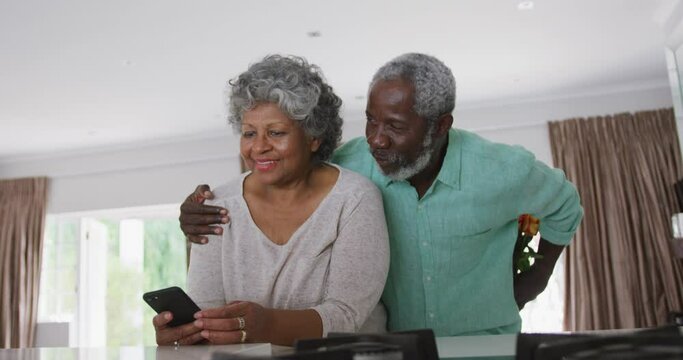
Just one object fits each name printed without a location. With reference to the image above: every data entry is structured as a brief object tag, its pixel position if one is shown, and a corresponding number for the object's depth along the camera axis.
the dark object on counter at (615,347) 0.53
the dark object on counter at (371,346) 0.61
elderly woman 1.38
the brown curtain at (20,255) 8.12
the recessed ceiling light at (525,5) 4.37
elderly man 1.66
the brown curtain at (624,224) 6.32
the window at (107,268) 8.16
